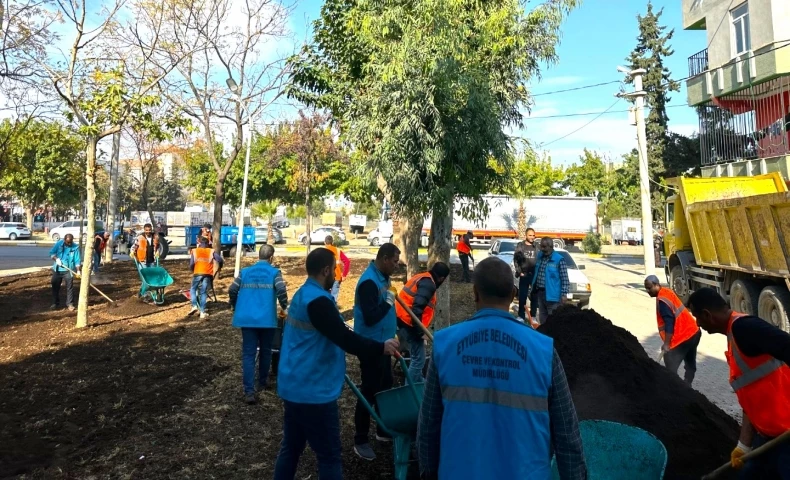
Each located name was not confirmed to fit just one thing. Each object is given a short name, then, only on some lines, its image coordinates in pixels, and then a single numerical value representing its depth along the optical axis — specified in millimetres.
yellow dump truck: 9562
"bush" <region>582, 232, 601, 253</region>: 36531
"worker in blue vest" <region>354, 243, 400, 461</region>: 4805
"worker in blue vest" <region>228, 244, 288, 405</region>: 6137
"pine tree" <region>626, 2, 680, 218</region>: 36469
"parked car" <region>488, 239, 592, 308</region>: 13461
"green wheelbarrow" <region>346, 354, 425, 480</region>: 3988
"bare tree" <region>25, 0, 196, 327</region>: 9820
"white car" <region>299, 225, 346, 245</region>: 44356
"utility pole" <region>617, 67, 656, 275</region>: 15969
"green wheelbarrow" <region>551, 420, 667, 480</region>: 3441
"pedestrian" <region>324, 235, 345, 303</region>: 10844
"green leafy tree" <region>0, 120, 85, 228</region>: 16938
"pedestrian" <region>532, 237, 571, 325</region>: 9016
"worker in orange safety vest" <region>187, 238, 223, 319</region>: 10852
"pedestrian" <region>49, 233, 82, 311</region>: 11844
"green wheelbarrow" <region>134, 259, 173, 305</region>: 12586
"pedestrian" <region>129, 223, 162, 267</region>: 15016
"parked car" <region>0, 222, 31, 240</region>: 46656
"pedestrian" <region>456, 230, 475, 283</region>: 19016
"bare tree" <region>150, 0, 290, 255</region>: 14977
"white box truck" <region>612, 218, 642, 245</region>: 50781
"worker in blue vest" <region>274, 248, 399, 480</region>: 3529
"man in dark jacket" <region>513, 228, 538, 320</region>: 10953
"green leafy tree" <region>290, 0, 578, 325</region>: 8008
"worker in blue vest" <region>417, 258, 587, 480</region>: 2221
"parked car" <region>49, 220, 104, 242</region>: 40697
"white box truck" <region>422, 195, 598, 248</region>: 44250
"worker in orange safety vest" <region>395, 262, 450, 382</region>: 6043
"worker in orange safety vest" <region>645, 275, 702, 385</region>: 6230
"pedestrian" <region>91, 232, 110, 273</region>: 18105
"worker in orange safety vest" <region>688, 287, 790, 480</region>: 3059
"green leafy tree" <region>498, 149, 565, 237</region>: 41906
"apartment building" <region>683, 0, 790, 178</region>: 18062
